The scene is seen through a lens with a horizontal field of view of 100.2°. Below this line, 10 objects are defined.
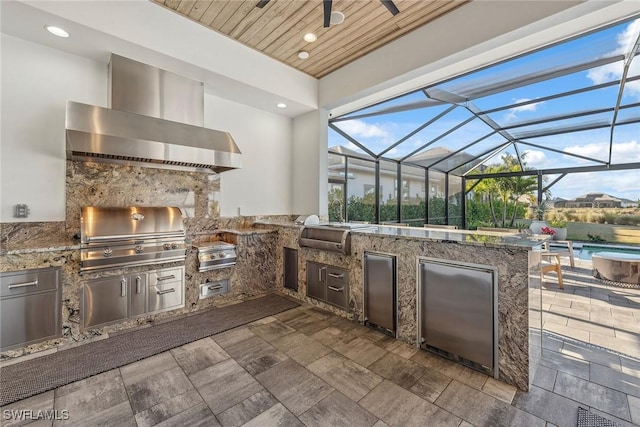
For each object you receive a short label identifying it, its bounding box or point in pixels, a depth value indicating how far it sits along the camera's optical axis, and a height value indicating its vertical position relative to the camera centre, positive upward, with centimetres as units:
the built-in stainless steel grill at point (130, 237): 269 -27
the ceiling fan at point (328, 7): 203 +161
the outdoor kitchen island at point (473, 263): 193 -55
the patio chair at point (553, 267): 400 -84
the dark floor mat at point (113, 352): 200 -127
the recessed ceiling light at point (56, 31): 252 +174
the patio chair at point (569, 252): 465 -72
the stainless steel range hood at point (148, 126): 263 +95
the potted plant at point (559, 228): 686 -43
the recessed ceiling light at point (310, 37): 326 +217
